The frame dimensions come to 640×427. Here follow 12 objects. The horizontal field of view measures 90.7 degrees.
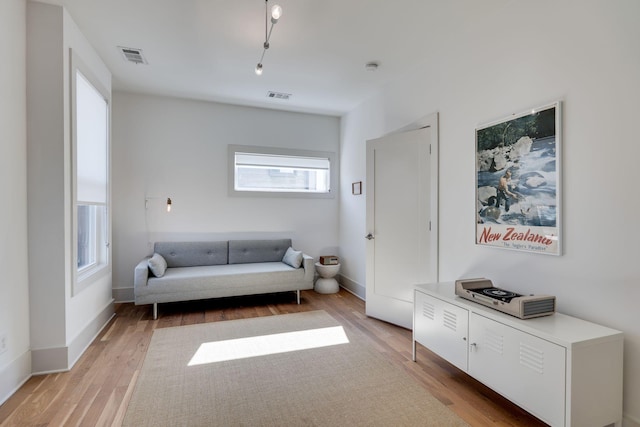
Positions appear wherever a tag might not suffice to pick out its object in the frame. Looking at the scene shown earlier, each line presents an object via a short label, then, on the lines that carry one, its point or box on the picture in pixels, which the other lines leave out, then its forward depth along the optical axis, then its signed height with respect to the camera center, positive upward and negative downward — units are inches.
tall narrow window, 108.6 +13.9
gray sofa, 141.5 -30.0
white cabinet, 60.7 -32.6
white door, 124.6 -4.5
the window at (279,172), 187.2 +24.1
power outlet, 80.4 -34.1
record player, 72.0 -22.1
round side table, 185.5 -41.4
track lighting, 78.9 +59.6
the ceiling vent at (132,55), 119.1 +60.9
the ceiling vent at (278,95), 164.2 +61.0
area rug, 74.6 -48.7
